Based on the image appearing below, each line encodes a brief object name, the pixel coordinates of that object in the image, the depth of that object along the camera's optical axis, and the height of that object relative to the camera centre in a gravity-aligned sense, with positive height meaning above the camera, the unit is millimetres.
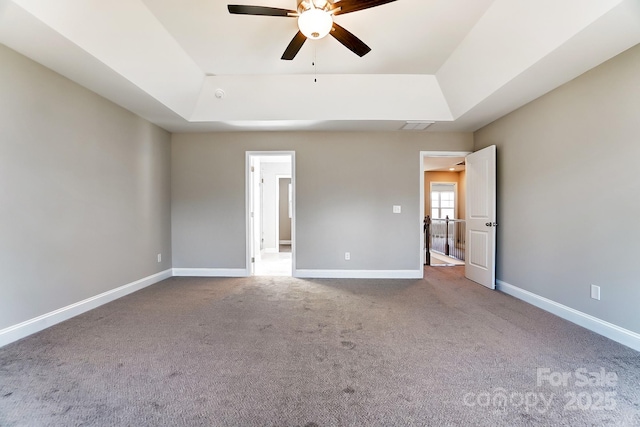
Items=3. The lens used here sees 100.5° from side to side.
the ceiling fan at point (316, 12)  2000 +1565
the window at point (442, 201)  9789 +425
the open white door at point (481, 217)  3818 -73
